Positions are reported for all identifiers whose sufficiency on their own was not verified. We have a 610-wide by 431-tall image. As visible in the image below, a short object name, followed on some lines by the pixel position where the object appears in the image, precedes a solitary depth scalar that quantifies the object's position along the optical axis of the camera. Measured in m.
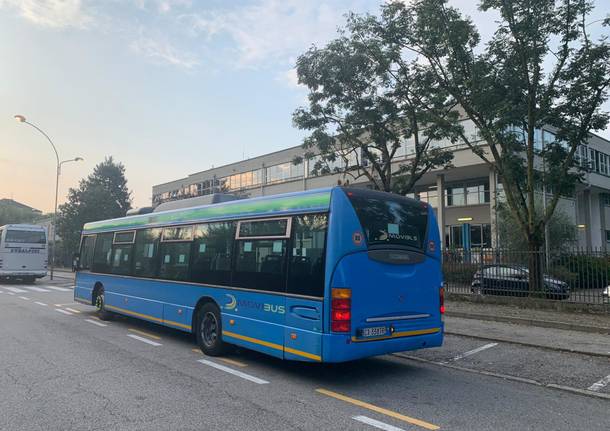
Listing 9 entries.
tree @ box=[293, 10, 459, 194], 17.83
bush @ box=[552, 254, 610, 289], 12.99
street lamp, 32.87
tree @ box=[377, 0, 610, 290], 14.80
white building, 34.25
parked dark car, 14.13
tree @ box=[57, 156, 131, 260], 49.56
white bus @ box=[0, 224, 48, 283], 27.95
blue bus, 6.32
